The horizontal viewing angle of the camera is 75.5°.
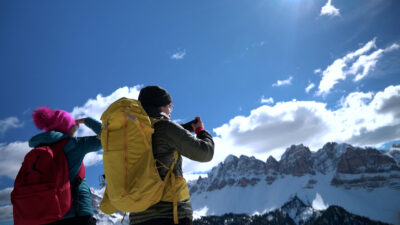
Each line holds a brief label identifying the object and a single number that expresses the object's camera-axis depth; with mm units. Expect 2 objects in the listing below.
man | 2350
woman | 3002
